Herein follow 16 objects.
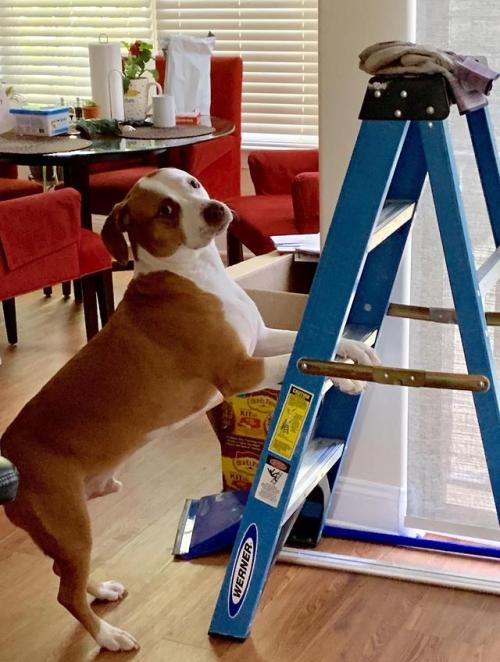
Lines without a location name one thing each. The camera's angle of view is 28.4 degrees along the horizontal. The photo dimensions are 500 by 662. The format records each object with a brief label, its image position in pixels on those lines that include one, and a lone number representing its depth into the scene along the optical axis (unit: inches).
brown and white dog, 75.5
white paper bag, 172.4
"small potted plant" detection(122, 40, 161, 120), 172.1
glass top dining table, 145.4
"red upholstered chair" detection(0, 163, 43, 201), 179.0
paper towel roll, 169.5
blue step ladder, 67.4
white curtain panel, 83.8
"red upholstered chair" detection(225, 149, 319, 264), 146.9
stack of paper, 112.8
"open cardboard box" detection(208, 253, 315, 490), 99.5
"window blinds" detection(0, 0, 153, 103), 219.8
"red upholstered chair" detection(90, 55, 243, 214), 175.8
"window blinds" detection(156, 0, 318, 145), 199.6
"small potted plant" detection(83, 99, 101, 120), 170.1
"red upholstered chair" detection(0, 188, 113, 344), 130.5
